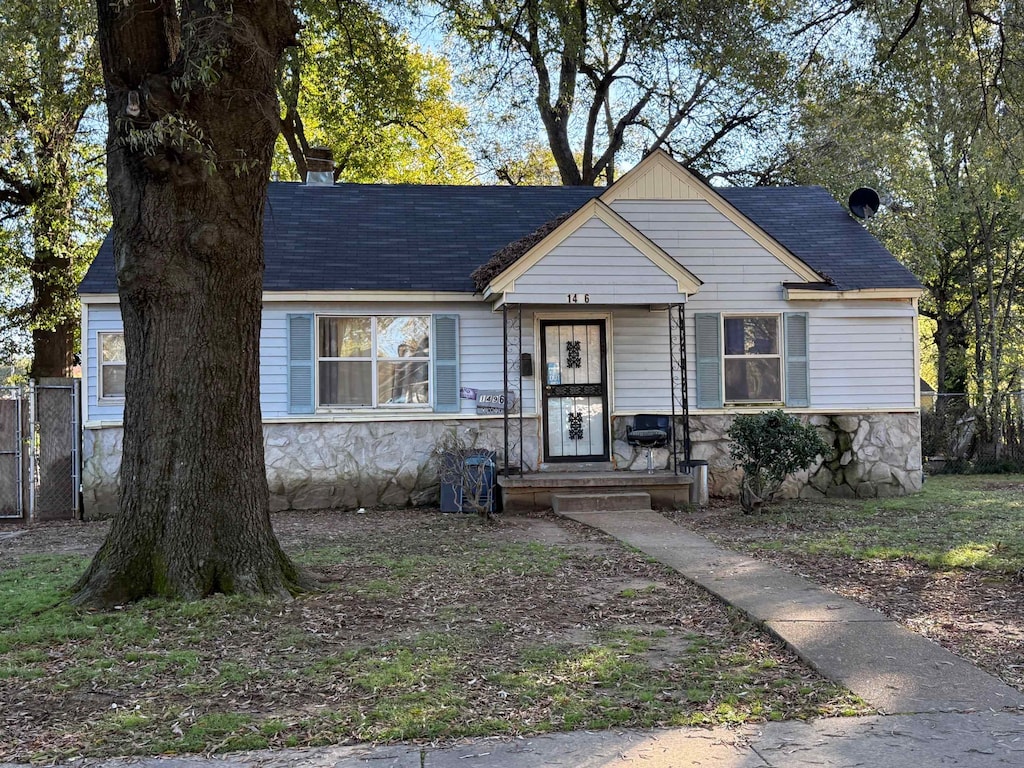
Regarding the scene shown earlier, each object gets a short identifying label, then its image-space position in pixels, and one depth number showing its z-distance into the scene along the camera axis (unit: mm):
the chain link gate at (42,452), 11914
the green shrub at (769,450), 10805
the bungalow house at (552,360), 12281
